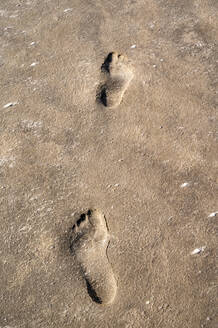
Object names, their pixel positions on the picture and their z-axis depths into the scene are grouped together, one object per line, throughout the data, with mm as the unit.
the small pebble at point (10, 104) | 2080
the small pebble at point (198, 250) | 1801
